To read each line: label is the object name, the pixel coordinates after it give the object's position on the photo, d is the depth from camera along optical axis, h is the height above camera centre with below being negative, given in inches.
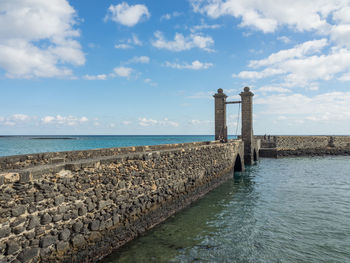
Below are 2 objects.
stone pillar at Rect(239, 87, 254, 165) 878.4 +55.7
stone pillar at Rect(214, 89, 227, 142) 860.0 +78.3
